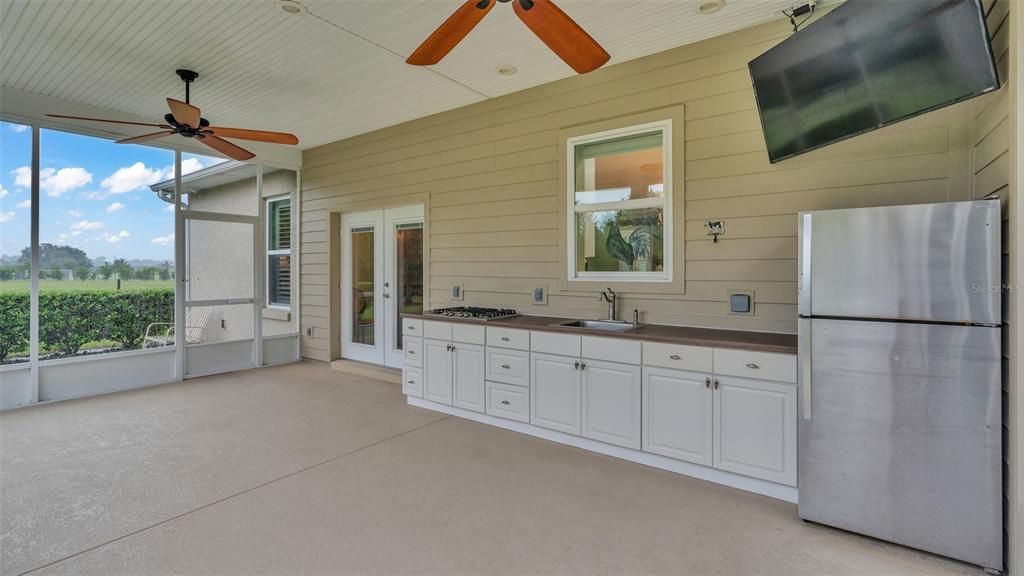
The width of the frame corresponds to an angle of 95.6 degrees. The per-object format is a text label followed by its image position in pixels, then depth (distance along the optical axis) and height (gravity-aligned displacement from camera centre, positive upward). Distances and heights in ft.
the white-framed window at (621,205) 11.73 +2.18
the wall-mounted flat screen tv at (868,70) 6.14 +3.38
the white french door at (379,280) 18.11 +0.25
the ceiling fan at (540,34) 6.55 +3.90
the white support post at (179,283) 17.65 +0.09
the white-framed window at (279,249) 21.54 +1.71
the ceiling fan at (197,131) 11.35 +4.12
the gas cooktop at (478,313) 13.41 -0.80
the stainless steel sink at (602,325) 11.84 -1.02
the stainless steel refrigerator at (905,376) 6.58 -1.35
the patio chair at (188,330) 17.34 -1.73
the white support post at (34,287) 14.44 -0.06
